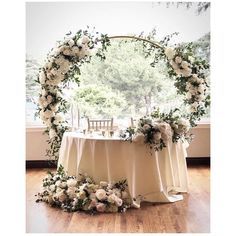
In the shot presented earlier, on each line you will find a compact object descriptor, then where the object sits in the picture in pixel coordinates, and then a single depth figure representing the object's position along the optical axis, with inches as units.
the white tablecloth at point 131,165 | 178.4
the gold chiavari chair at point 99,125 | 220.2
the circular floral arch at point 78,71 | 195.5
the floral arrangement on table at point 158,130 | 178.2
